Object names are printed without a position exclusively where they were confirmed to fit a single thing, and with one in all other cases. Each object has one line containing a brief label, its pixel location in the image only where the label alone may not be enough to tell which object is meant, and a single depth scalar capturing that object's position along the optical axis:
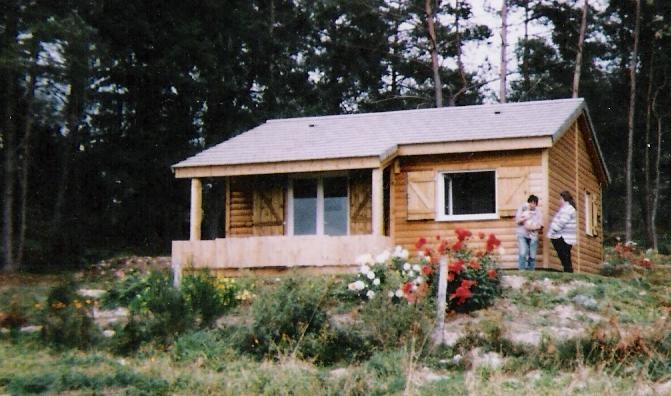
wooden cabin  17.98
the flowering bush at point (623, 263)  19.69
